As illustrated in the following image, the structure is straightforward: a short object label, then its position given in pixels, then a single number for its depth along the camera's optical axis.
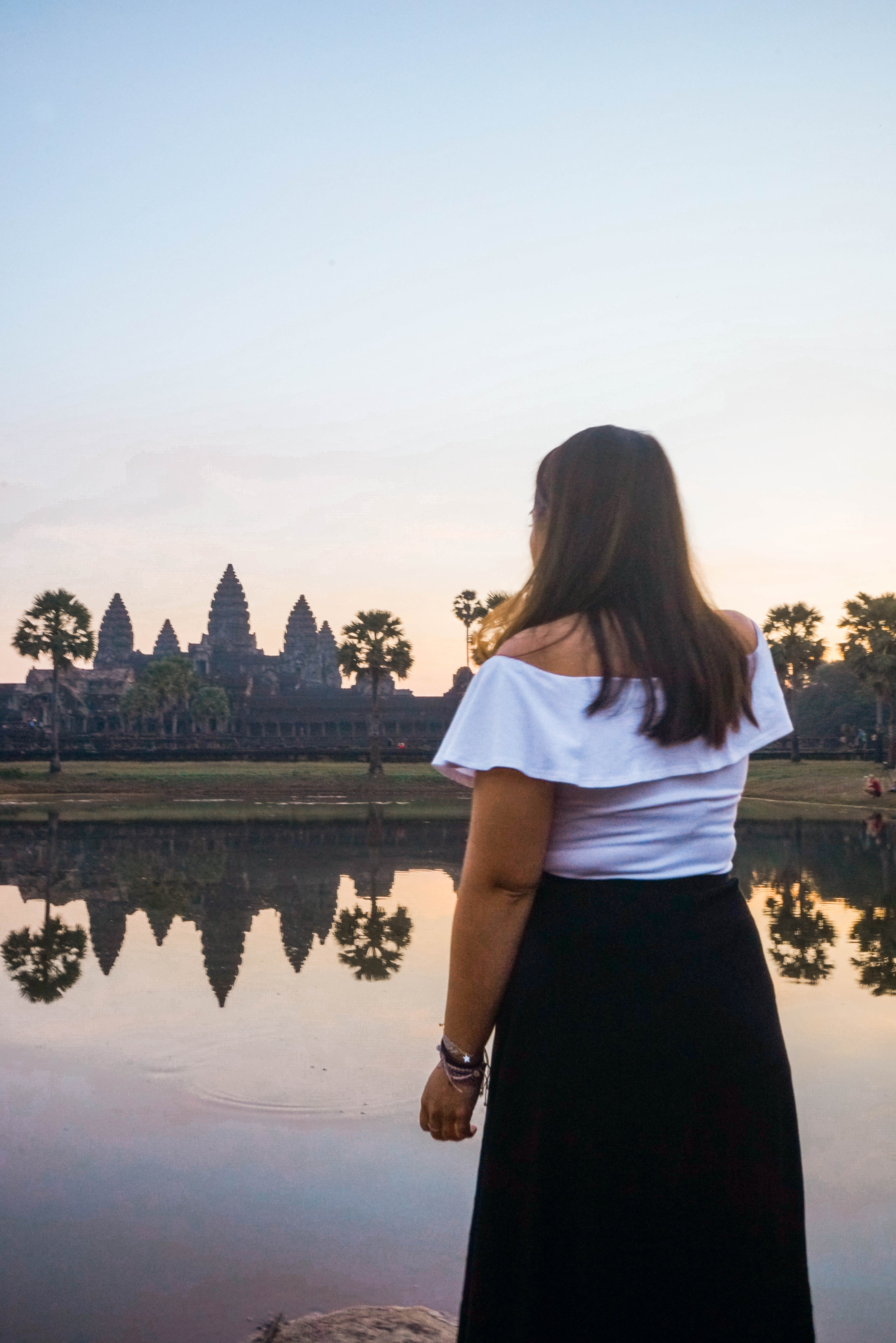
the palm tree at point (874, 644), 40.28
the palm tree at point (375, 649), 49.50
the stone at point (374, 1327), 3.38
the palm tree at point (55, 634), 48.19
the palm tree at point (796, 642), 50.31
